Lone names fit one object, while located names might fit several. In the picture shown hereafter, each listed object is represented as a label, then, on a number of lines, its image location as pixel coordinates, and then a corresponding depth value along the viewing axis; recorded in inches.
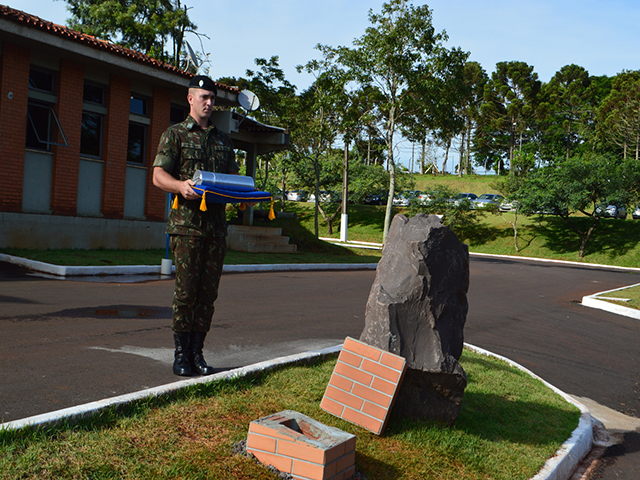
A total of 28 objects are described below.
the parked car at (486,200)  1657.5
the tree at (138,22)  1272.1
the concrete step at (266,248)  783.7
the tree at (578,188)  1418.6
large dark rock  161.8
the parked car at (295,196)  2223.2
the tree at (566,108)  2448.3
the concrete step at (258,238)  808.6
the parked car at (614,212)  1640.0
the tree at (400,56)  975.6
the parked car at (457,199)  1595.7
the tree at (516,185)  1525.6
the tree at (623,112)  1961.1
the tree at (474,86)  2605.8
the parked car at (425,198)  1610.5
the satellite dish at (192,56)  734.7
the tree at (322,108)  1043.9
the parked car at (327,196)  1833.2
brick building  553.9
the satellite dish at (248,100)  571.2
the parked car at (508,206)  1535.4
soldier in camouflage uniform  168.4
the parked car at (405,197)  1690.5
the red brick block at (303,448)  116.1
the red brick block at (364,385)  153.5
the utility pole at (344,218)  1501.4
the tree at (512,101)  2421.3
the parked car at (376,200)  2079.2
